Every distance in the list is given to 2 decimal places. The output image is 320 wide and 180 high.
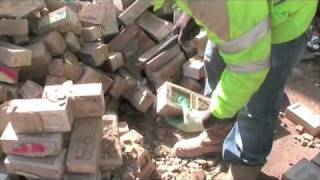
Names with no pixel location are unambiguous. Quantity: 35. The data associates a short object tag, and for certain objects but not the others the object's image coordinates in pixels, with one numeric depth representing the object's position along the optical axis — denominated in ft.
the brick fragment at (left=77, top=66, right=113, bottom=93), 8.83
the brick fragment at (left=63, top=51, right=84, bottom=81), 8.66
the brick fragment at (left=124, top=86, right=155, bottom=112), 9.20
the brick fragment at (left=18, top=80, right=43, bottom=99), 7.96
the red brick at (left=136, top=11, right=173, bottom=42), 10.03
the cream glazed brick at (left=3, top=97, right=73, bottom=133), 6.44
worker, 4.98
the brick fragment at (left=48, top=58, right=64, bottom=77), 8.51
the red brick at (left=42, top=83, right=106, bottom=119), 6.80
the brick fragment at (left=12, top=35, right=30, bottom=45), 8.51
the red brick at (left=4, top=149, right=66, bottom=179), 6.64
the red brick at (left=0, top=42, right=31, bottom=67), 7.89
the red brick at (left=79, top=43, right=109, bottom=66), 9.11
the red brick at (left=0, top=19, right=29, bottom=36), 8.37
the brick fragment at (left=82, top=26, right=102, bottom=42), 9.32
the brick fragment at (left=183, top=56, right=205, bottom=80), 9.58
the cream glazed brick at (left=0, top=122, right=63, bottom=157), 6.57
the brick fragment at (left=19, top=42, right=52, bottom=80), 8.34
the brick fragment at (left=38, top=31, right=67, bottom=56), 8.57
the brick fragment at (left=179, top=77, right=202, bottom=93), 9.76
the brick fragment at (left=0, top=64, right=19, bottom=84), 7.96
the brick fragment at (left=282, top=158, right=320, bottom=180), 7.83
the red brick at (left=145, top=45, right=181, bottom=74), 9.72
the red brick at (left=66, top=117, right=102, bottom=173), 6.73
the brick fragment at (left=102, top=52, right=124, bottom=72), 9.34
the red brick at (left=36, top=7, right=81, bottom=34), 8.69
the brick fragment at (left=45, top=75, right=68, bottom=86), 8.43
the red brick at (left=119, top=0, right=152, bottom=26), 9.87
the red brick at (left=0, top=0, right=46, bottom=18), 8.46
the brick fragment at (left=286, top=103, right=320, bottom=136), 8.97
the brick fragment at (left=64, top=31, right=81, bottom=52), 8.90
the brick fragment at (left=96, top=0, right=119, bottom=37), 9.77
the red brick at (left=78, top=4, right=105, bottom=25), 9.43
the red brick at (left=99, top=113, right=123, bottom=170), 7.23
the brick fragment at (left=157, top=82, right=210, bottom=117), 8.91
